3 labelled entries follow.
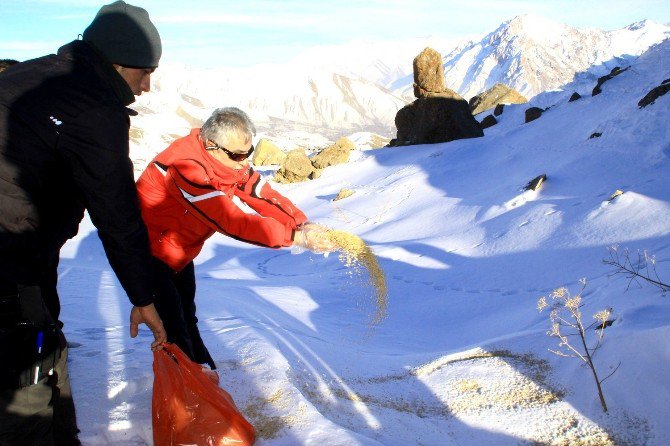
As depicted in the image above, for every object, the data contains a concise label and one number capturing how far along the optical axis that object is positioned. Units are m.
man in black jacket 1.65
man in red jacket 2.56
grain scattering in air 2.91
